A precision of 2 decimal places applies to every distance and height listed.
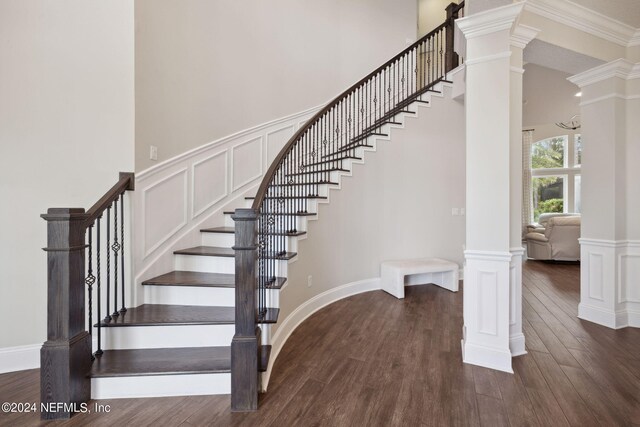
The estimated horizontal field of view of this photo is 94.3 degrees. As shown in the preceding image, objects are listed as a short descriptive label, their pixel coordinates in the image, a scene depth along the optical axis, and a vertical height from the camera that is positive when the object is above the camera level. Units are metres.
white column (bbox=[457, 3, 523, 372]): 2.24 +0.21
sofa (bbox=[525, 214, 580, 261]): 6.14 -0.57
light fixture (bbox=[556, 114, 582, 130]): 6.92 +2.28
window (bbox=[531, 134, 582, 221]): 8.21 +1.11
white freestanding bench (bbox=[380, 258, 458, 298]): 3.95 -0.81
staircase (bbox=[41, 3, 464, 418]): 1.76 -0.76
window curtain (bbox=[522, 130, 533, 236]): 8.18 +1.09
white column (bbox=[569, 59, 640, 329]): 3.02 +0.17
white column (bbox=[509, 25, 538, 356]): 2.37 +0.20
